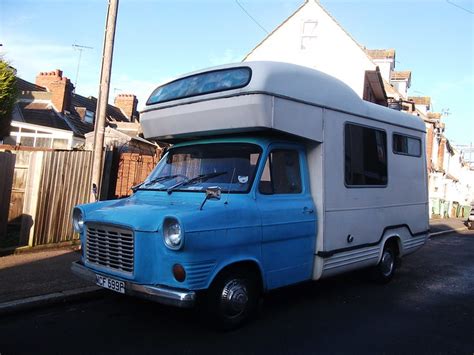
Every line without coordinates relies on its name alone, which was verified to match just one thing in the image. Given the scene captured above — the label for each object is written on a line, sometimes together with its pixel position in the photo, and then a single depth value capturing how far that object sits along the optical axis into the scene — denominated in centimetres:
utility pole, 844
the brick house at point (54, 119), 2055
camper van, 439
